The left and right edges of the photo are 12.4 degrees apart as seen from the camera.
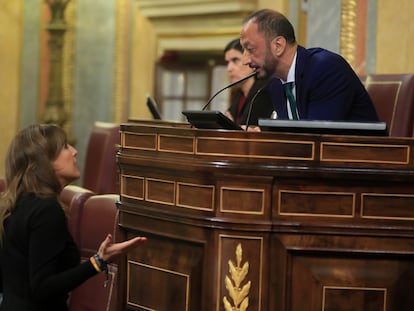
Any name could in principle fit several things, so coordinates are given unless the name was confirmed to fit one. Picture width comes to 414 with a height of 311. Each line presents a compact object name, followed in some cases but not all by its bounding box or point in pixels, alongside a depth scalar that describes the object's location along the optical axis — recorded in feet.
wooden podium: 17.18
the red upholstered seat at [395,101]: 26.35
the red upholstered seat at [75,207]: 26.87
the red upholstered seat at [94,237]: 25.39
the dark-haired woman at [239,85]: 28.03
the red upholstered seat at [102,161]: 33.90
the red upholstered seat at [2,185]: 30.92
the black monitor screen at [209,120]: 18.13
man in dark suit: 20.52
